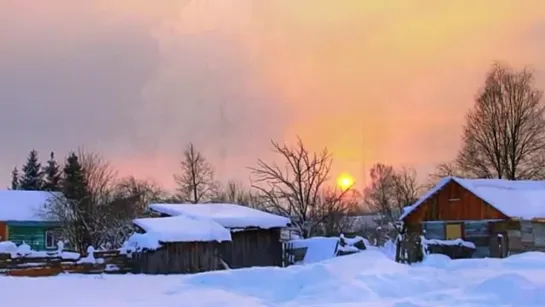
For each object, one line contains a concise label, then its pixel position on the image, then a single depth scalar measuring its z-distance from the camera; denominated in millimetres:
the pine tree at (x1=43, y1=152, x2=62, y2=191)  57156
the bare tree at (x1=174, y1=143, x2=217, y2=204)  51844
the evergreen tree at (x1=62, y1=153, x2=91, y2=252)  33719
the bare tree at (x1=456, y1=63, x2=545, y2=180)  42344
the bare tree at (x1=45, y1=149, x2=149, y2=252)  33438
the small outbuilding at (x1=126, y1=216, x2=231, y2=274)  23172
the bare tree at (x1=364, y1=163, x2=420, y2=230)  58875
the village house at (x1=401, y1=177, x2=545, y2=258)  29297
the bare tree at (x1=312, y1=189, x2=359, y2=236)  41875
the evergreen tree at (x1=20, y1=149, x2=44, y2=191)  62053
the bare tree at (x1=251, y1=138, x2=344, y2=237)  41844
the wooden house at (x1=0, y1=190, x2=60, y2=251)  41875
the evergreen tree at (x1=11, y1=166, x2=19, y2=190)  67975
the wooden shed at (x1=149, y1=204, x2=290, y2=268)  26109
